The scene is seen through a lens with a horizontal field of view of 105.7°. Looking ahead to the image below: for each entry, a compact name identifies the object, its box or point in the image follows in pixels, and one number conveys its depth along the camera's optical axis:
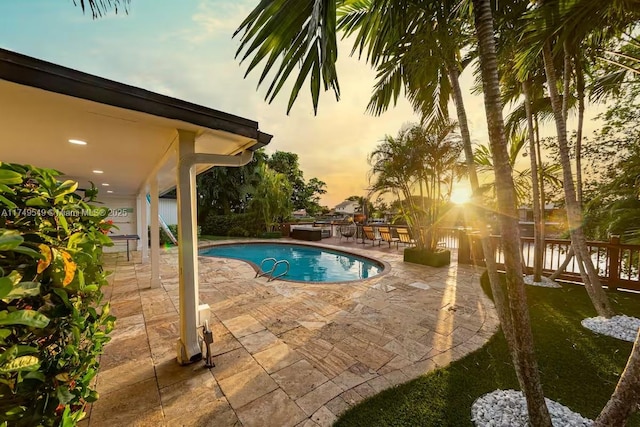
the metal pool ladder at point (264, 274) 6.51
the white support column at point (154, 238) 5.82
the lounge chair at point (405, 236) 10.42
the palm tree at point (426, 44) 2.21
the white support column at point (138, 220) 10.10
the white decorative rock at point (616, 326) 3.38
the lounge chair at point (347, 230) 14.14
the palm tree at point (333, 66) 1.20
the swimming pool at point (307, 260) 8.23
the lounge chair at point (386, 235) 11.38
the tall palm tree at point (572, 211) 3.76
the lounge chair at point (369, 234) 12.36
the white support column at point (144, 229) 8.77
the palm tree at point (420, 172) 7.30
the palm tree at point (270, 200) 16.12
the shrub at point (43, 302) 0.85
